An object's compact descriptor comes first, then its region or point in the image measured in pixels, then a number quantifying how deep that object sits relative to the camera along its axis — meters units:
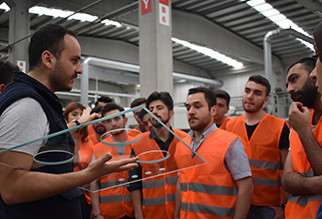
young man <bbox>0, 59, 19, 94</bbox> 1.92
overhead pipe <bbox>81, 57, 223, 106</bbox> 7.94
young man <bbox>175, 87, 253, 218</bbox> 1.99
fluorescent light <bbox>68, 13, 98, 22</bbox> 7.87
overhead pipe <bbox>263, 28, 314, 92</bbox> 8.03
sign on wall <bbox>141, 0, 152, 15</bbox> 4.43
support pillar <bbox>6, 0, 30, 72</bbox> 7.21
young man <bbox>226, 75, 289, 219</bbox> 2.43
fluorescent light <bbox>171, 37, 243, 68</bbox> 12.00
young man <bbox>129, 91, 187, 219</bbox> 1.07
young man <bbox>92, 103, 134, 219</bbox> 0.97
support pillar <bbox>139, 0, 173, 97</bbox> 4.36
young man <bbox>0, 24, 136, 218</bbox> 0.96
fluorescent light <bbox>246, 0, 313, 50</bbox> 8.25
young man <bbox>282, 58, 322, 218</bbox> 1.62
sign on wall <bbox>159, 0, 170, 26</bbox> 4.45
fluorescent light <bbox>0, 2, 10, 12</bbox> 7.19
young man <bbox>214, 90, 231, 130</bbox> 3.54
